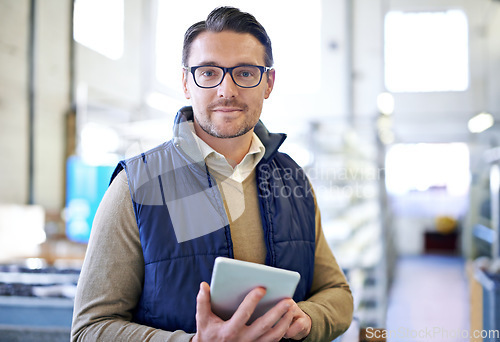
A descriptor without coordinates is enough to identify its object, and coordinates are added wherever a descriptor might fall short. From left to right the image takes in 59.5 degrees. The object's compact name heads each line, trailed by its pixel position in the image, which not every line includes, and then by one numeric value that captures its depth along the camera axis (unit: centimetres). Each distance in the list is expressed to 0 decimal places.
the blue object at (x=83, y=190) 314
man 73
